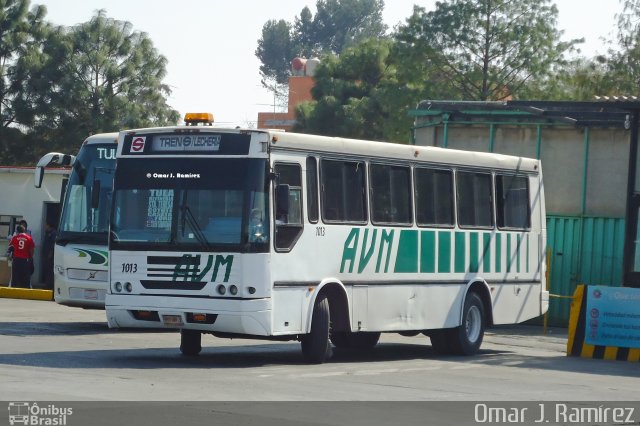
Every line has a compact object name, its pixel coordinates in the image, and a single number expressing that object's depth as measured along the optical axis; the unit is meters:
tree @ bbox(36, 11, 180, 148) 58.38
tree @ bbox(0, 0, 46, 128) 59.62
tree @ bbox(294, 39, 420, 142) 62.09
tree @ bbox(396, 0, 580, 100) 51.72
